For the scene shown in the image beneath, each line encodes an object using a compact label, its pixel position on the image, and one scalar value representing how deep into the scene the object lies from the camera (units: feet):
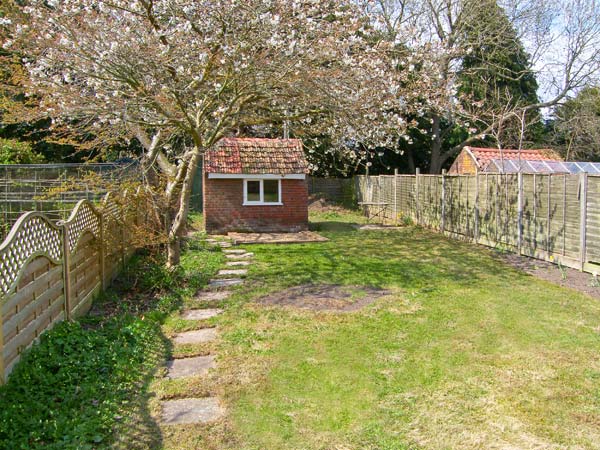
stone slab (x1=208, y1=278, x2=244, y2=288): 27.50
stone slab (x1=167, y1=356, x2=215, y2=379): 15.47
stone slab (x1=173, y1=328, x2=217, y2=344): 18.53
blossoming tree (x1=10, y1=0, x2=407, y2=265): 25.05
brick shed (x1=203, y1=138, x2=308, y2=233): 52.37
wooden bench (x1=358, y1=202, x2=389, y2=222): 68.15
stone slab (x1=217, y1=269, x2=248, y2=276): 31.01
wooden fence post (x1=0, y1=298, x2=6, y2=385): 12.28
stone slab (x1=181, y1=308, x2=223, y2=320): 21.54
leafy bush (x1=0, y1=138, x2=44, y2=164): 58.65
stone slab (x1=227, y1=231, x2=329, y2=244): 45.55
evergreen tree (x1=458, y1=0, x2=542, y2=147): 81.41
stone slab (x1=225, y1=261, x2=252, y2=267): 33.86
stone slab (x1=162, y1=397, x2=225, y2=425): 12.44
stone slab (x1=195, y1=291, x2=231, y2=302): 24.54
